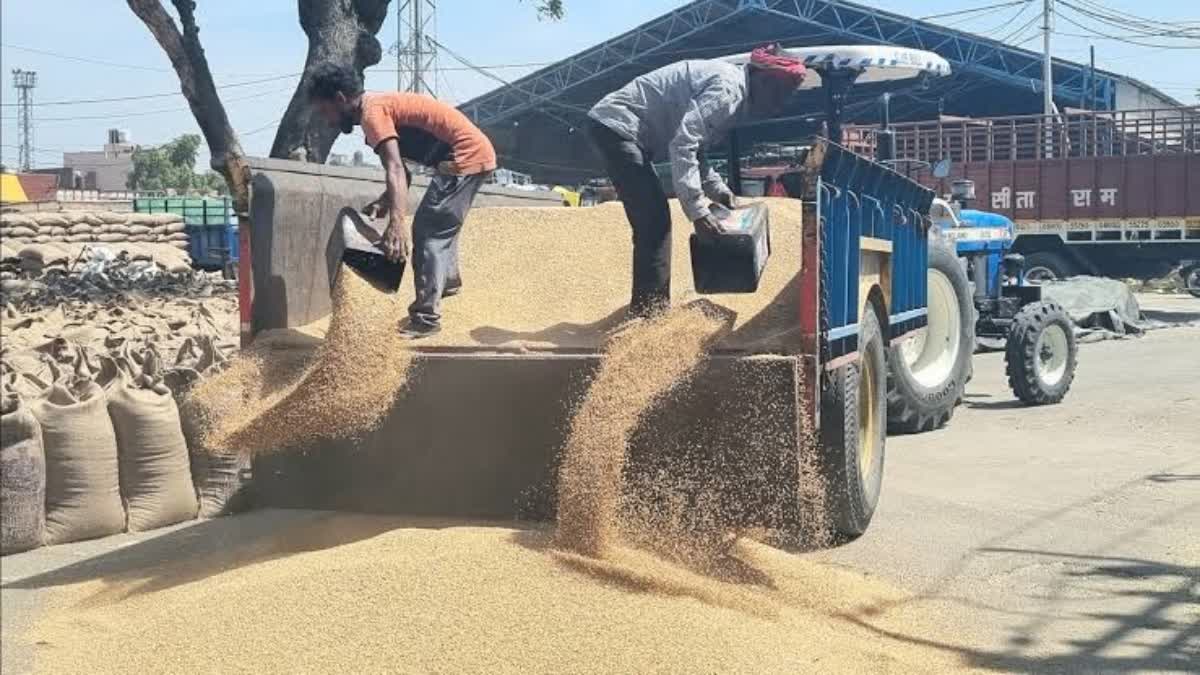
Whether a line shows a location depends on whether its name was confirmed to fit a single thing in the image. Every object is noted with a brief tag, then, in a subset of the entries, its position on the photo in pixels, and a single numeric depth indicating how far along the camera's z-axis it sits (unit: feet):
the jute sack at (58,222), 58.50
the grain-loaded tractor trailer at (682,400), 15.90
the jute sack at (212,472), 19.63
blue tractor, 34.19
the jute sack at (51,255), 55.93
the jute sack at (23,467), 16.54
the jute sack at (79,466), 17.93
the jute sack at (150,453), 18.85
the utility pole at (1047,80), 101.09
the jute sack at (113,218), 69.52
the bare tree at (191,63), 41.96
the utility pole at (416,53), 113.80
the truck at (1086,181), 72.54
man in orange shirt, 17.71
